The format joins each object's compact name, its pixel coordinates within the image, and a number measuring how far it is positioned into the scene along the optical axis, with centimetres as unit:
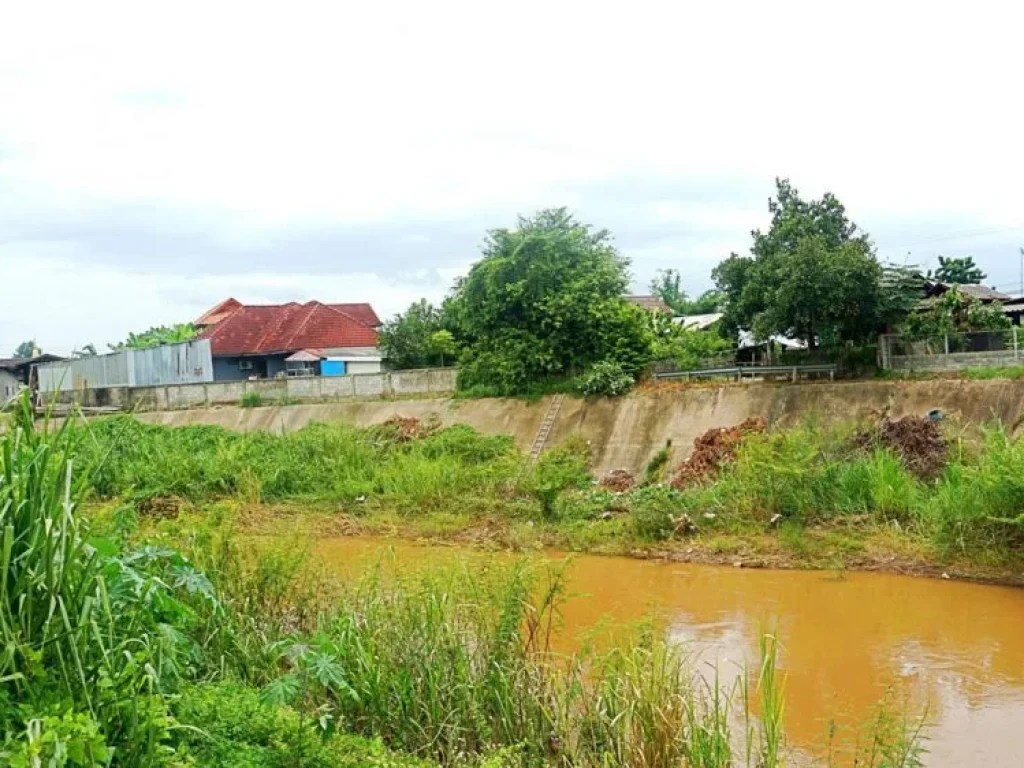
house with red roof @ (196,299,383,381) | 3189
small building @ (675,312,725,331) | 2346
